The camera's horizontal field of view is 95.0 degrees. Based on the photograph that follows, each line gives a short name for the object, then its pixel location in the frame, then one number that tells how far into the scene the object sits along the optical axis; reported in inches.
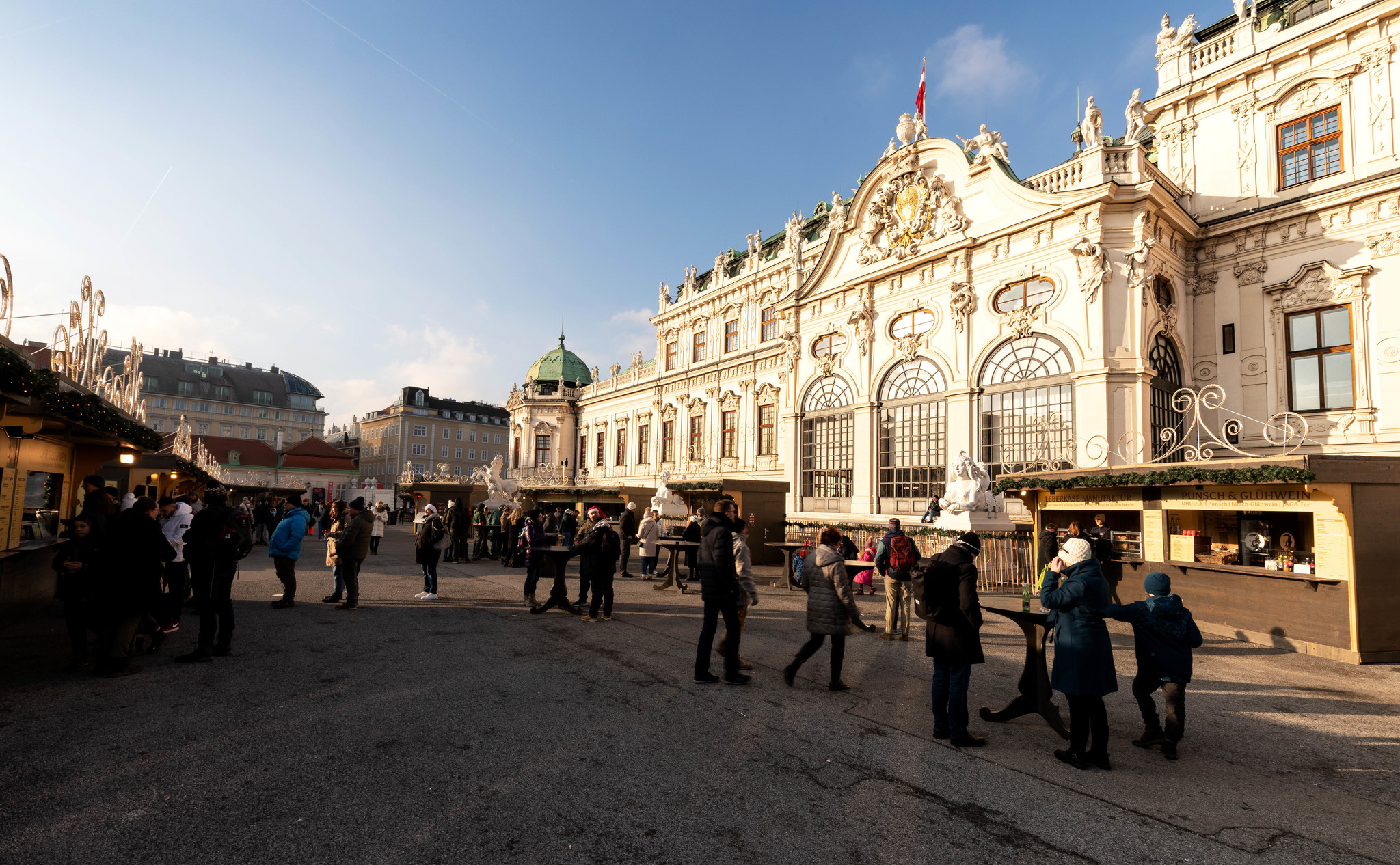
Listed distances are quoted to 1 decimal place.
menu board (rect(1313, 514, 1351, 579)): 357.4
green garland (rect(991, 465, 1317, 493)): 362.0
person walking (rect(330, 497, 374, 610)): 414.9
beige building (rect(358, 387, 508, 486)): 3095.5
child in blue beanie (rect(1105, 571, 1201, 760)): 207.2
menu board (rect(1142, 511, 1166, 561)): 475.2
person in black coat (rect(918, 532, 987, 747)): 205.6
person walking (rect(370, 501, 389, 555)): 847.7
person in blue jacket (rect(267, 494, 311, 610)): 411.5
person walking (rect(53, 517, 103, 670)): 264.2
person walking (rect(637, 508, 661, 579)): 639.8
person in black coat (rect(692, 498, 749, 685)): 271.6
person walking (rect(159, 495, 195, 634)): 339.0
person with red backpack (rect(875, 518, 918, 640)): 378.6
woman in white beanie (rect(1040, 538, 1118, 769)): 190.2
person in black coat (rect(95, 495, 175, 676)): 262.1
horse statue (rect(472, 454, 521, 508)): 923.4
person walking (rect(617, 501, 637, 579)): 671.1
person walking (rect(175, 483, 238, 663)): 287.7
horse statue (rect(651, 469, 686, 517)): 823.7
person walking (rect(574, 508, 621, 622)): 405.1
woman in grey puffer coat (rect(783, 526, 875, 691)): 260.2
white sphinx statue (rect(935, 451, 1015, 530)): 504.7
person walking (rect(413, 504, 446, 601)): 454.3
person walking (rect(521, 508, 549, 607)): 447.8
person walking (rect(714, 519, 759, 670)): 292.7
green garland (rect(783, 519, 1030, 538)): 657.2
